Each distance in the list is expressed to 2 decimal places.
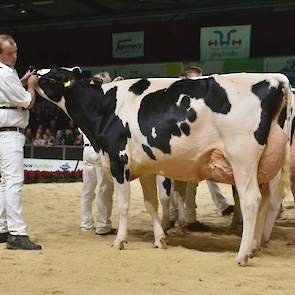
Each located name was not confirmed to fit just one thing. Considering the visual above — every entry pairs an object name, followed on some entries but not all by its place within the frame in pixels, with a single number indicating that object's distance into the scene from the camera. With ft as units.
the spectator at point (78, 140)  50.42
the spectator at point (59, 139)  52.77
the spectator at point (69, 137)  51.62
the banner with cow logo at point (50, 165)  43.57
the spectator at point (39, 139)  53.95
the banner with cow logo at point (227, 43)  51.67
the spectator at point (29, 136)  56.59
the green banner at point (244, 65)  50.01
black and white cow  15.62
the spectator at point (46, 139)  53.52
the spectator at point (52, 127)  58.03
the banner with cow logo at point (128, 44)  59.00
